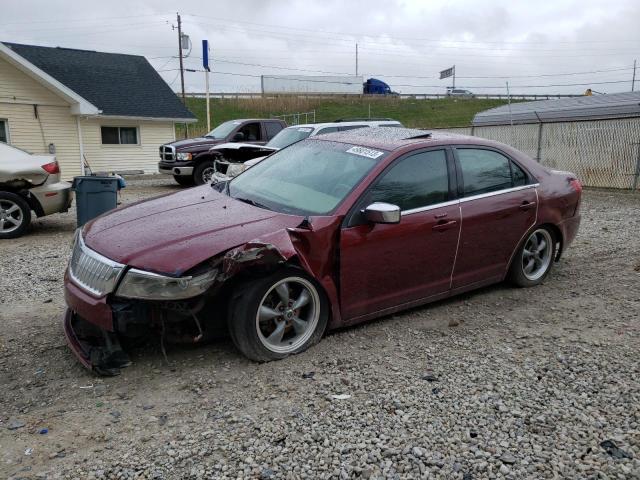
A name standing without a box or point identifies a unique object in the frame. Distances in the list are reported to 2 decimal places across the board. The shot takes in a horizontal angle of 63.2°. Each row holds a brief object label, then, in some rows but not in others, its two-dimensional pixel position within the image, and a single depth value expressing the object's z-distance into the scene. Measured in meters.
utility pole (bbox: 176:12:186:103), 37.62
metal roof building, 18.33
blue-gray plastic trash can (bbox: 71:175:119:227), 7.75
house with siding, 17.25
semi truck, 50.66
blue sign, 25.92
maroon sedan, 3.36
